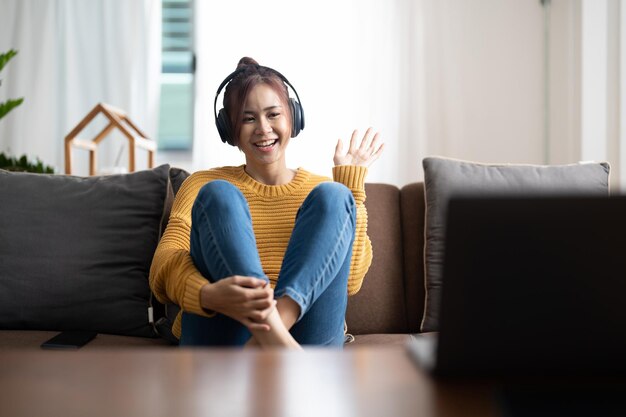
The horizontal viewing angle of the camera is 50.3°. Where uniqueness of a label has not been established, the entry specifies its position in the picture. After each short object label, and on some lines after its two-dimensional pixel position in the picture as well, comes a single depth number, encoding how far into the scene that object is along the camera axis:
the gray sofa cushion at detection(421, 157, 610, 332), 1.81
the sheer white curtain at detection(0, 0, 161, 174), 3.85
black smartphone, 1.47
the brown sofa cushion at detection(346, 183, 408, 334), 1.82
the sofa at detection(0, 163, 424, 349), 1.74
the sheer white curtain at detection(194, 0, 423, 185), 3.82
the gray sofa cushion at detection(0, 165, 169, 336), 1.73
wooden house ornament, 2.86
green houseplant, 2.65
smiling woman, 1.20
